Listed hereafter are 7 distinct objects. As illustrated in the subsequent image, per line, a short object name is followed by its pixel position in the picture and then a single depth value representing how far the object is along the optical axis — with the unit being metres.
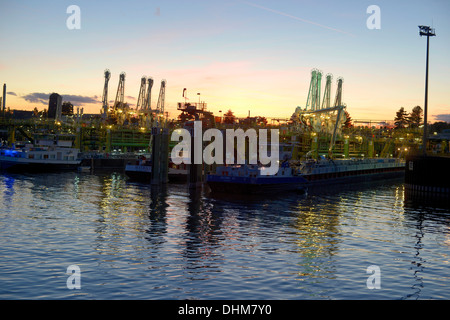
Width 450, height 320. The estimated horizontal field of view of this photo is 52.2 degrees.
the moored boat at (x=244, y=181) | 61.41
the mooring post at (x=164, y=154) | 68.25
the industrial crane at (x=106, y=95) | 163.65
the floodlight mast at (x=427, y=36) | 69.88
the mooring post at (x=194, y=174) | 66.62
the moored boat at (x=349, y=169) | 79.19
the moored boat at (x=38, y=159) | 93.69
